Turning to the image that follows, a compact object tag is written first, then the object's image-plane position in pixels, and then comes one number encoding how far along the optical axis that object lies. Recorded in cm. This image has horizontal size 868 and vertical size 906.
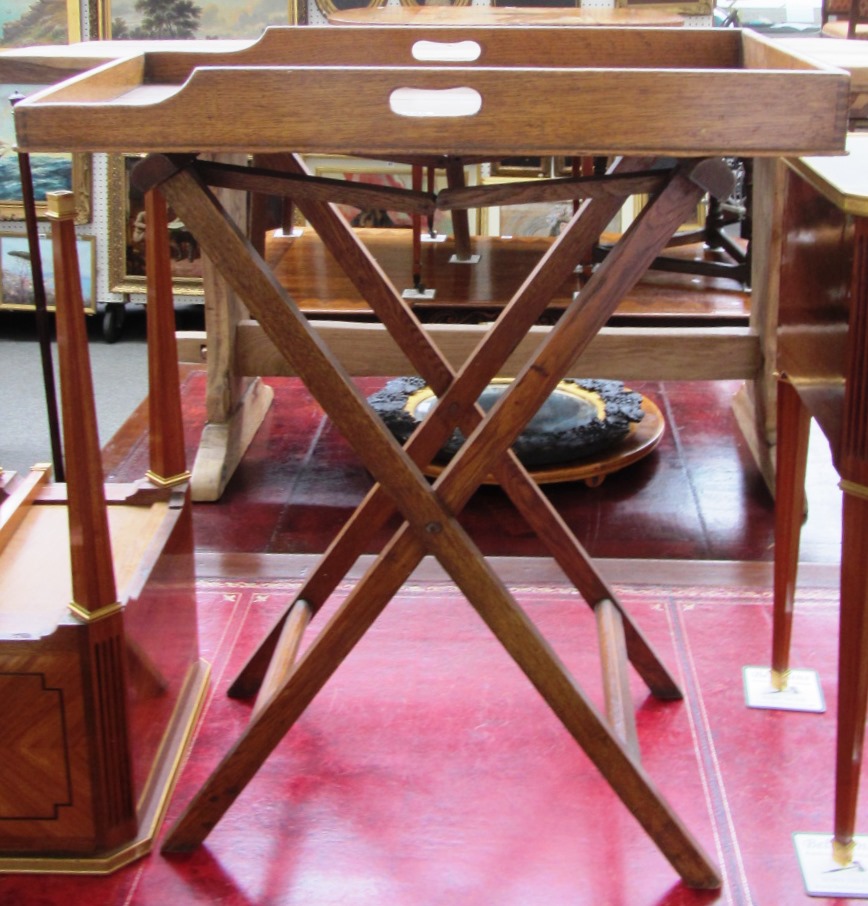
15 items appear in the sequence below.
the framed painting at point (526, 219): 543
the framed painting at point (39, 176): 517
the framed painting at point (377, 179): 519
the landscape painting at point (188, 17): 518
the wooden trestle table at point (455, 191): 144
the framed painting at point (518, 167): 537
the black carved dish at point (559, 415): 314
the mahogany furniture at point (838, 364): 162
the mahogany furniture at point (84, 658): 168
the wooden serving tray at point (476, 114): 142
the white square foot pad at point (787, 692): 222
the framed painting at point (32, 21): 520
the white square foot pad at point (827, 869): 179
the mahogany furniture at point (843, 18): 416
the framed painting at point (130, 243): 520
